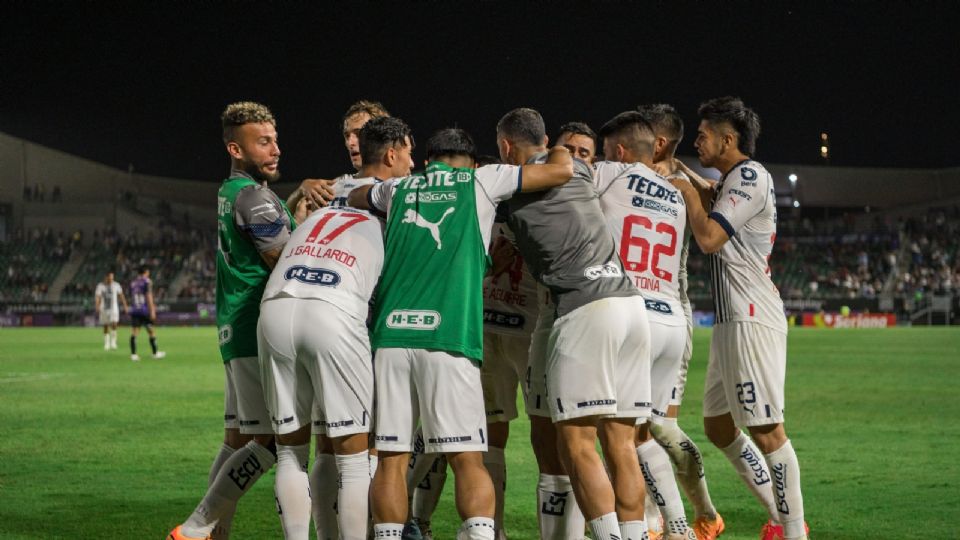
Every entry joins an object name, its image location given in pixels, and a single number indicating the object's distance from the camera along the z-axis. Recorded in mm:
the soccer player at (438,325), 5523
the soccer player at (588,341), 5691
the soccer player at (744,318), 6551
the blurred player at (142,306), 26406
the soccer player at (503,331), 6996
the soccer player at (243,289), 6164
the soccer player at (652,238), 6320
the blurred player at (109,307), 30906
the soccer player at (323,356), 5711
